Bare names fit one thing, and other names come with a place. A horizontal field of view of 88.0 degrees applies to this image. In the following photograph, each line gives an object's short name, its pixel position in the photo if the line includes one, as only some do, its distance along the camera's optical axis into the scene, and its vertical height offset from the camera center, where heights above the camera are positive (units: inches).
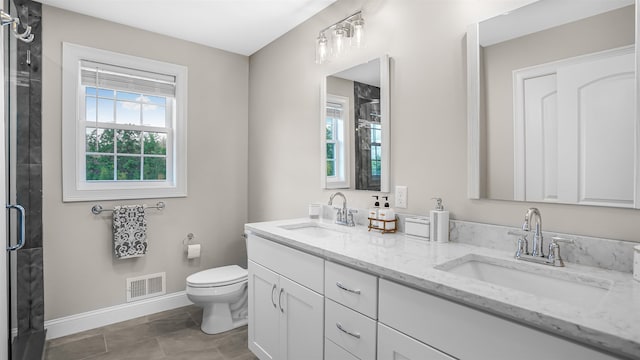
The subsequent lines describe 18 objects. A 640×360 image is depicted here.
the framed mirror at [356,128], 80.8 +14.2
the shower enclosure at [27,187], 76.5 -1.8
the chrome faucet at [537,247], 48.7 -10.3
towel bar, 106.6 -9.2
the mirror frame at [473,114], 62.4 +12.5
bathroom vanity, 32.6 -15.6
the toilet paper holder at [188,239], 124.4 -22.1
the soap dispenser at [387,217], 75.0 -8.4
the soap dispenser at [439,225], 64.8 -8.9
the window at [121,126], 103.3 +18.7
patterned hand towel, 107.9 -16.8
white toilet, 99.9 -35.7
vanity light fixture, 85.7 +39.3
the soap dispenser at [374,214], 77.5 -8.1
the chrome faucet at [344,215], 86.4 -9.4
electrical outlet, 76.2 -3.9
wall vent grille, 113.7 -37.2
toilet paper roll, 122.4 -26.1
